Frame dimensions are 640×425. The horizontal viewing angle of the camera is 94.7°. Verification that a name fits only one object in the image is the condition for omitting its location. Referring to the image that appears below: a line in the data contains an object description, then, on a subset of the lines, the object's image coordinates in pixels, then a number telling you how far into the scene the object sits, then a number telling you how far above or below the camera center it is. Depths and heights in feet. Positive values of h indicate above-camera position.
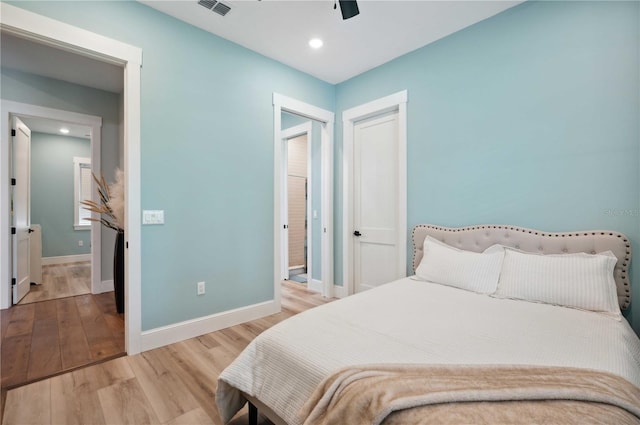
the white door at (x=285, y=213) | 15.23 -0.02
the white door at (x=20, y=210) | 11.64 +0.11
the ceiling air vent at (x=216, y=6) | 7.73 +5.55
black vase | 10.64 -1.93
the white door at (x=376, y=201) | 11.19 +0.46
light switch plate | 7.92 -0.10
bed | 3.01 -1.97
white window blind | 20.35 +1.89
